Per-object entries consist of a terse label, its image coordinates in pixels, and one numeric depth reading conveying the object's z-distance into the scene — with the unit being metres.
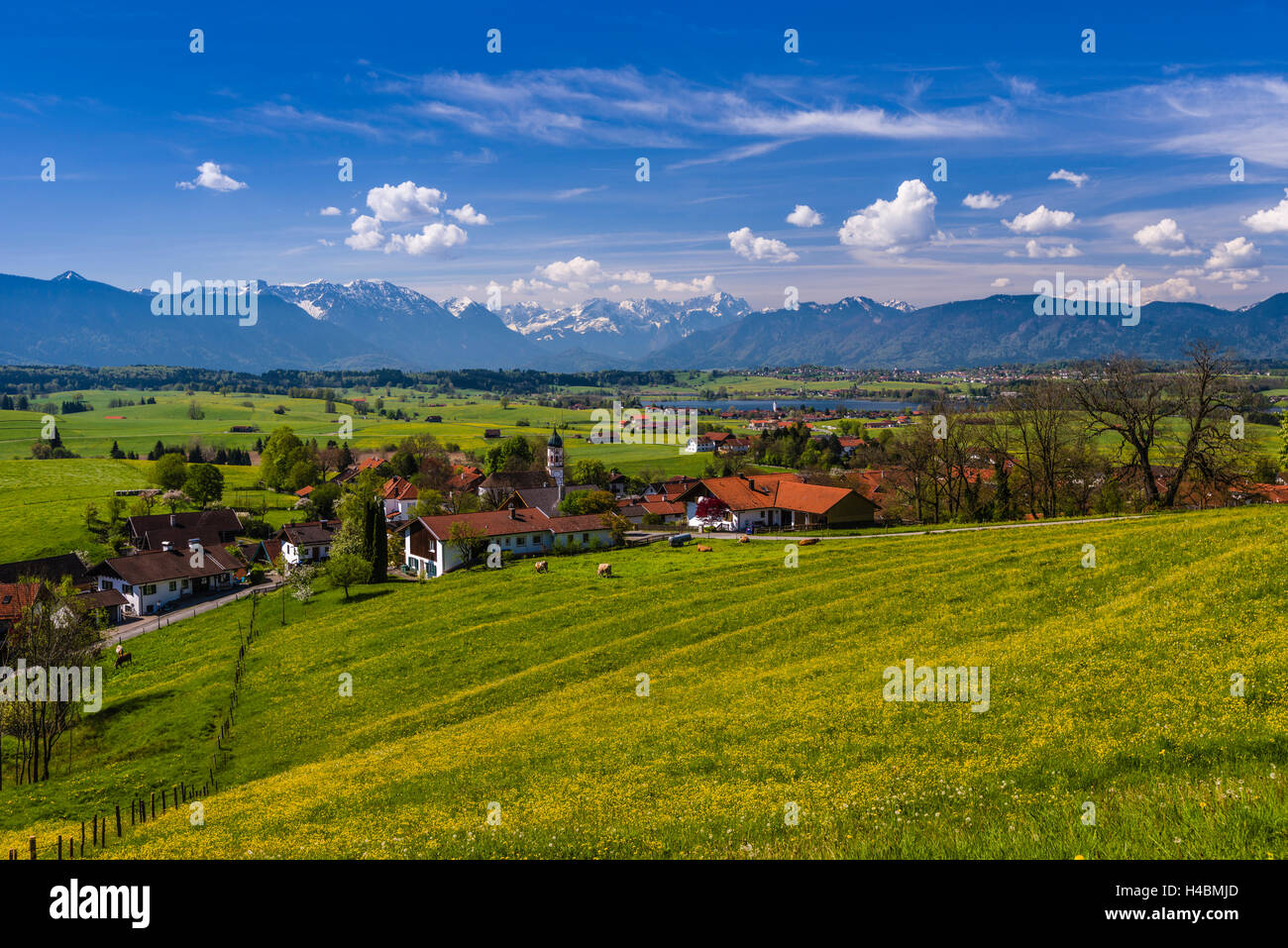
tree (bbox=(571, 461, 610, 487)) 127.31
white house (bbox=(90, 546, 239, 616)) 79.56
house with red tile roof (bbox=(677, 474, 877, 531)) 87.69
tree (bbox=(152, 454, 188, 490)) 131.75
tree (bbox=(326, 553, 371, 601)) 68.19
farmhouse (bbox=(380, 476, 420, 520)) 118.62
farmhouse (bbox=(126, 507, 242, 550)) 98.88
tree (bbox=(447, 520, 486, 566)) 76.19
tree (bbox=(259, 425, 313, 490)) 146.88
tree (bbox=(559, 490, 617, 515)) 90.88
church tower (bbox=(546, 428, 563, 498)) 105.88
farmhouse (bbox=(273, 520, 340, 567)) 96.12
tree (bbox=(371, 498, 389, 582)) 76.06
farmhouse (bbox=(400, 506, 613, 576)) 78.44
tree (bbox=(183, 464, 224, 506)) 126.12
